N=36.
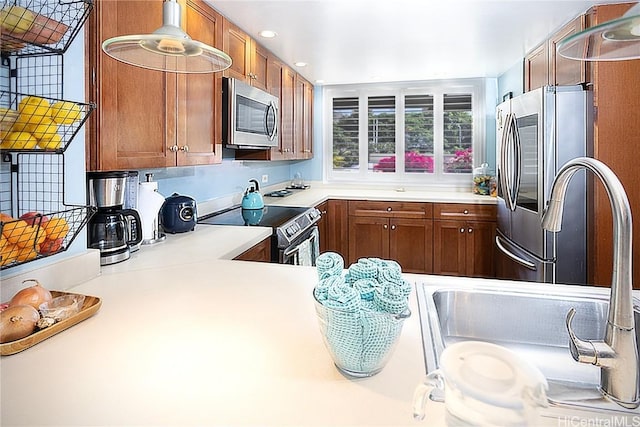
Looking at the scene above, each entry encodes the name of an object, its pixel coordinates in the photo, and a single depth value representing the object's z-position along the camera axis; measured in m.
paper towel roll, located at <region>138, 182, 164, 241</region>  1.94
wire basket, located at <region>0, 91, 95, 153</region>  1.02
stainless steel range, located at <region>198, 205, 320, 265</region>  2.44
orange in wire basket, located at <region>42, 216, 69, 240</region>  1.12
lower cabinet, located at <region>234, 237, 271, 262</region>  2.01
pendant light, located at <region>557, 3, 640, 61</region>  0.69
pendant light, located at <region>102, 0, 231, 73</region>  1.01
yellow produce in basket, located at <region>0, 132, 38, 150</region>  1.02
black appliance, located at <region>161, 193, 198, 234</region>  2.18
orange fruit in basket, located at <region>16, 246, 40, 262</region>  1.03
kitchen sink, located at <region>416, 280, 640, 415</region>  1.17
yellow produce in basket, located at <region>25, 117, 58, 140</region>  1.05
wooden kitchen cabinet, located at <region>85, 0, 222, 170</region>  1.50
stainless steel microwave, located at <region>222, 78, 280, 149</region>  2.47
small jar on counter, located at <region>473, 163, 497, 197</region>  4.20
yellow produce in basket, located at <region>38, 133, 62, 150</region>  1.09
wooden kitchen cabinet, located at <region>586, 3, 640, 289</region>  2.32
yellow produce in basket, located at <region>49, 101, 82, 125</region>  1.10
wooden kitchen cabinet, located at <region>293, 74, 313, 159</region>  4.03
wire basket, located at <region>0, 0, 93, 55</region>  1.03
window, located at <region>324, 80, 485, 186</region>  4.49
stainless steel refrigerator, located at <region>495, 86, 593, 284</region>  2.42
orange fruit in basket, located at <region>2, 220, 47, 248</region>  1.00
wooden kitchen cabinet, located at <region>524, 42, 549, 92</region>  2.94
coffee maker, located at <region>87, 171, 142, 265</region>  1.57
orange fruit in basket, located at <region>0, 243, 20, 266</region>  0.99
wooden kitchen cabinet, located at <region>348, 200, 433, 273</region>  4.00
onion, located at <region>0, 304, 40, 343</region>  0.88
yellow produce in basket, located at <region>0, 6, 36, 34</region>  1.01
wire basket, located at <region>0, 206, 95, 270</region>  1.00
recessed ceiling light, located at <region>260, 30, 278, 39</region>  2.78
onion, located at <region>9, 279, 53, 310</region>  0.99
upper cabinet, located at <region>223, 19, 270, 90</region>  2.54
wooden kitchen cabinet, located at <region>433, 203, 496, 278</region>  3.84
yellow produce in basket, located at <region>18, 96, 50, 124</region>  1.03
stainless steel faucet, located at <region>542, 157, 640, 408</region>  0.79
